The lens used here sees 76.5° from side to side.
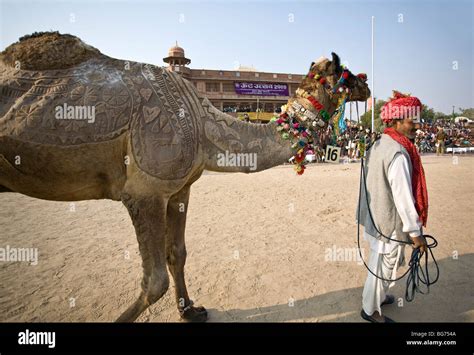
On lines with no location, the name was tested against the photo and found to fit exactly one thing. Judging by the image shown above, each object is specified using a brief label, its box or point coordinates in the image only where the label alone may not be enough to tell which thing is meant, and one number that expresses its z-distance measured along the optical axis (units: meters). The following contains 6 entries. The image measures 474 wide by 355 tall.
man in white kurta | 2.71
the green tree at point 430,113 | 55.61
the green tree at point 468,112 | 72.46
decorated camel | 2.46
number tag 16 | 3.11
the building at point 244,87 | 39.56
